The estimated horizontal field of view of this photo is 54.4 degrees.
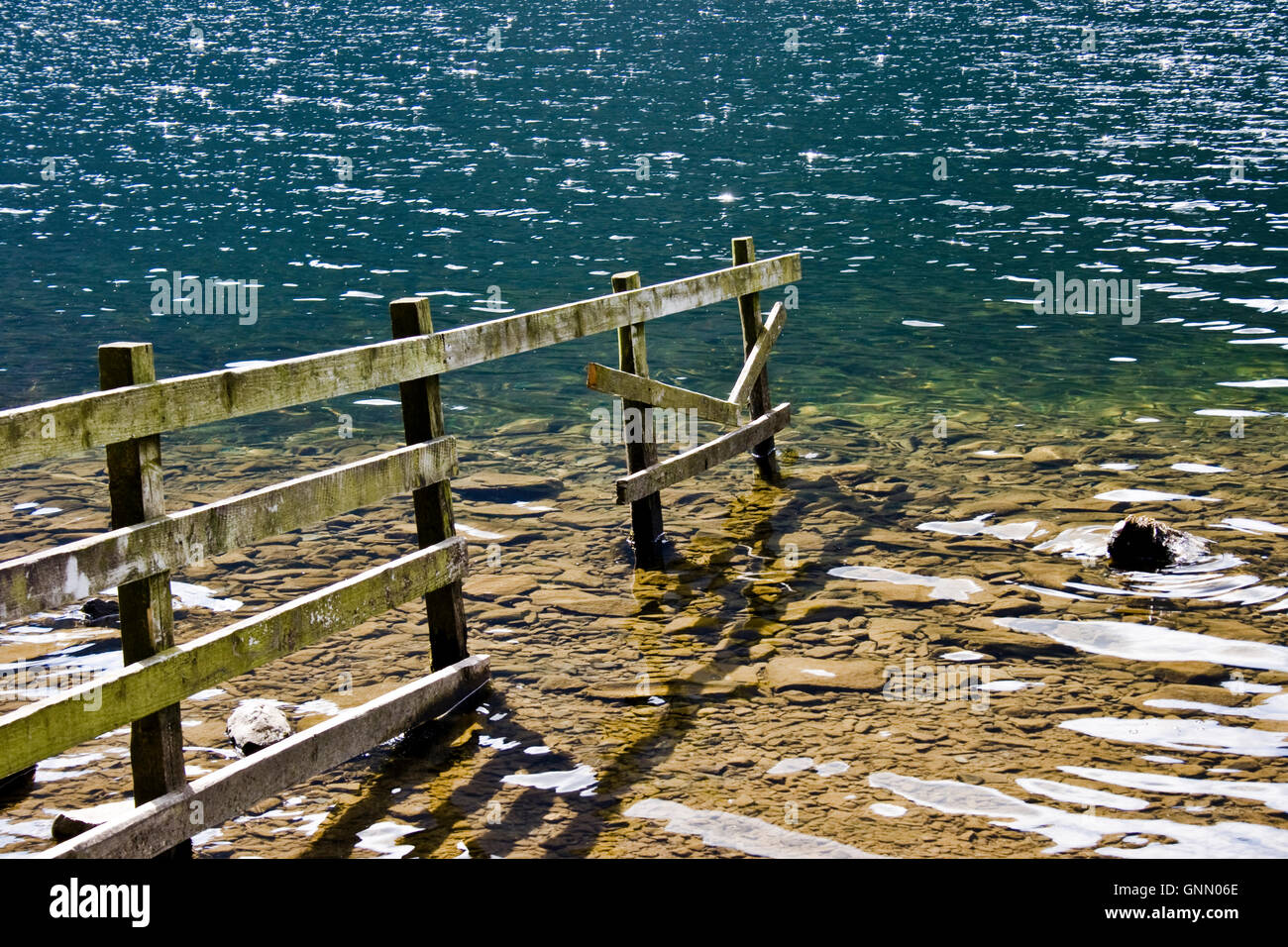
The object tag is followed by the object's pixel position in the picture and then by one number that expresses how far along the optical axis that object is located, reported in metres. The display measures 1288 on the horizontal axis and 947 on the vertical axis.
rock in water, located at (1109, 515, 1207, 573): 9.44
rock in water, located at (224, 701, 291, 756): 7.04
